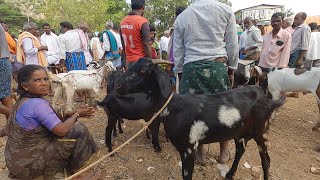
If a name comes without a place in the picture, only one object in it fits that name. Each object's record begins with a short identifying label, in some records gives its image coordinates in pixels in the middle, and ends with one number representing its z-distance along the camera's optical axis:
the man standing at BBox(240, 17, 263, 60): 5.52
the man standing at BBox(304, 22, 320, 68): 5.94
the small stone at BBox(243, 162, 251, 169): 2.97
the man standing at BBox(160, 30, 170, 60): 8.51
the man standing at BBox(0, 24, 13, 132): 3.60
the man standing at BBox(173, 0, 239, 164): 2.48
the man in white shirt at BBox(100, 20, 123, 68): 5.77
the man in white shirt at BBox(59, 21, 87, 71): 5.32
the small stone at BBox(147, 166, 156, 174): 2.90
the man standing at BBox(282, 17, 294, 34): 5.99
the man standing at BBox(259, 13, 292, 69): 4.01
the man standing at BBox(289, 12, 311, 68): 4.66
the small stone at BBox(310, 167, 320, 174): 2.93
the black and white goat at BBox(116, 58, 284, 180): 2.23
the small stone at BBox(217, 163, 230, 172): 2.94
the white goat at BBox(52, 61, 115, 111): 4.67
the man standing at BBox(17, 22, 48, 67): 4.63
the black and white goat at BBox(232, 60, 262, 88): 4.64
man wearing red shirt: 3.52
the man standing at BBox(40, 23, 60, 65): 6.50
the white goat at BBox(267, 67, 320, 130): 3.99
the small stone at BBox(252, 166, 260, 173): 2.90
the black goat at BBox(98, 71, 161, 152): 3.06
